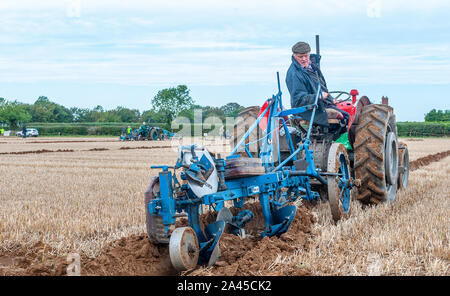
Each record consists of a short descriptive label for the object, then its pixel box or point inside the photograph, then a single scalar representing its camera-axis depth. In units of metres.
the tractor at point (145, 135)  40.41
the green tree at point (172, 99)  66.06
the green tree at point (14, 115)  83.62
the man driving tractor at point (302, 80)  6.46
